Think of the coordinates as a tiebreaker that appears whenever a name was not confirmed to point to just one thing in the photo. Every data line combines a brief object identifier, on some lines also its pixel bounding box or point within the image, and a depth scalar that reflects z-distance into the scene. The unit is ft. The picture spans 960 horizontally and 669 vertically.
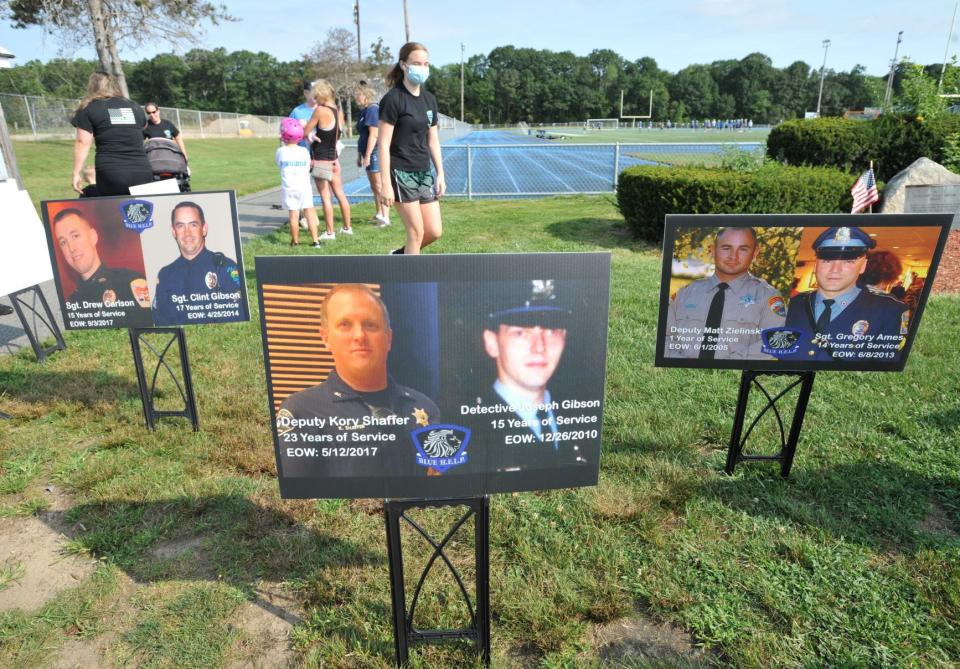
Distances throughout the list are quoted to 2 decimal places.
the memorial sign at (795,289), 8.51
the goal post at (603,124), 287.40
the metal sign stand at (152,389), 11.67
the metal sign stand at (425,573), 6.58
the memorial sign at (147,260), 10.97
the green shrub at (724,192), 27.40
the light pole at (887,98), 42.11
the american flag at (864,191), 28.22
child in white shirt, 25.99
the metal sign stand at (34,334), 15.25
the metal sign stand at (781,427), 9.75
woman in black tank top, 26.40
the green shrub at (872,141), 37.52
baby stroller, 26.18
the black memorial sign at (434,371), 5.77
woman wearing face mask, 16.90
